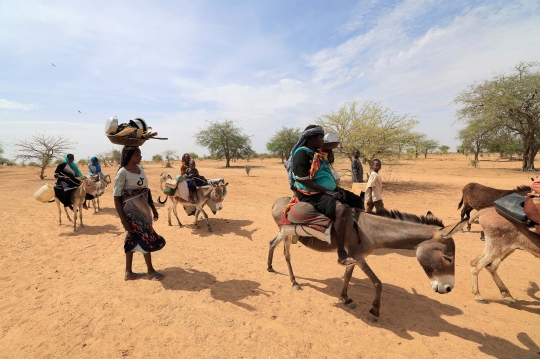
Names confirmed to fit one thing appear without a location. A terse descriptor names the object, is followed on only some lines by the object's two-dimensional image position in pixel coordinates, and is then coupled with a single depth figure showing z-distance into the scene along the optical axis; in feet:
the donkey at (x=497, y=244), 12.19
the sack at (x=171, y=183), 24.30
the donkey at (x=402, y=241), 9.69
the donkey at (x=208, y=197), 25.27
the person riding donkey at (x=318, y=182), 11.18
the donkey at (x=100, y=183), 31.19
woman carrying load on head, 13.39
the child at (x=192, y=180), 24.93
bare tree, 70.90
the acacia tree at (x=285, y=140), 157.58
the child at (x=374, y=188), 22.82
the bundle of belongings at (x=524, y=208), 10.92
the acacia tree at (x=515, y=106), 70.44
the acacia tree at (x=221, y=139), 130.82
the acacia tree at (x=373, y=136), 51.90
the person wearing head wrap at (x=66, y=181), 25.35
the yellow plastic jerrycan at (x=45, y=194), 24.99
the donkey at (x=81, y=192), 24.85
